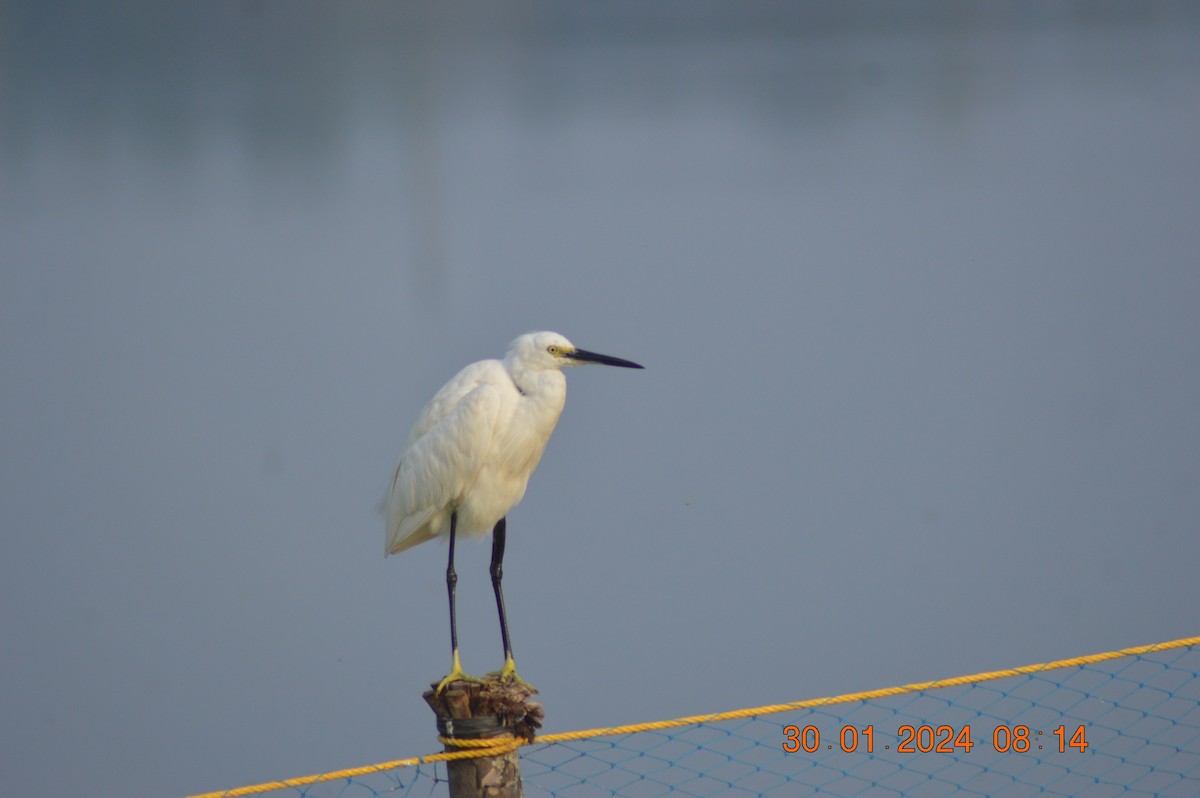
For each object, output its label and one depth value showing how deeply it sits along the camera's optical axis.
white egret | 24.09
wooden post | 23.80
